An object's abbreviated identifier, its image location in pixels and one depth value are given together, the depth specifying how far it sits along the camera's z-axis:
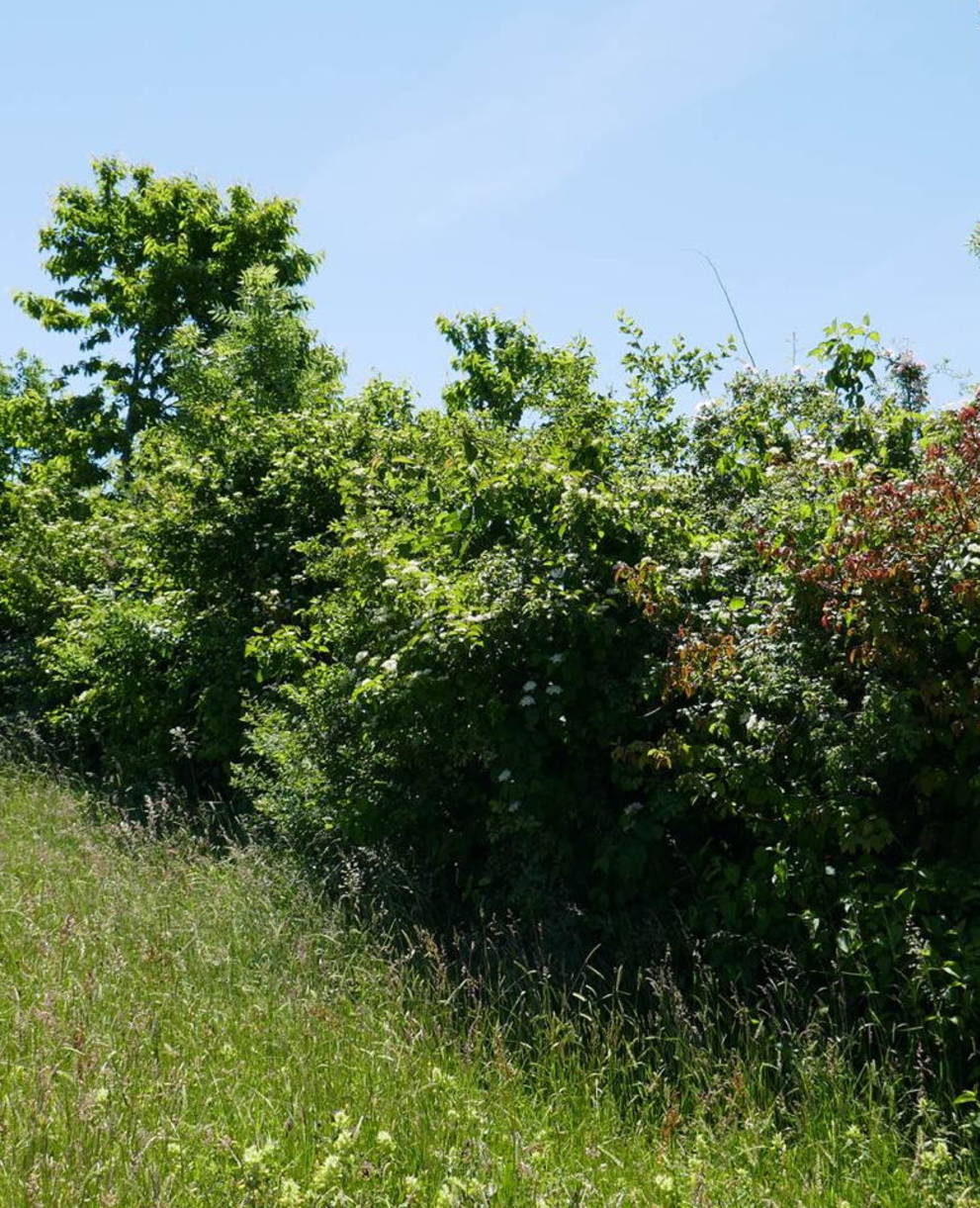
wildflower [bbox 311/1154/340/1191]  3.51
